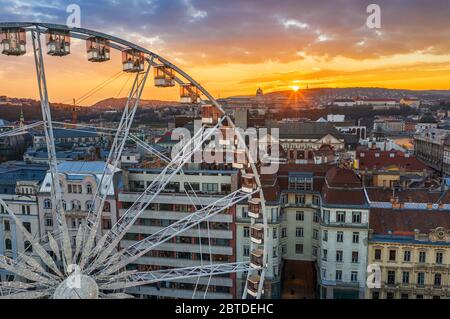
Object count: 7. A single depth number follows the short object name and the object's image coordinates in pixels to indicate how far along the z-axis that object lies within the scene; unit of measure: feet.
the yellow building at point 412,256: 137.28
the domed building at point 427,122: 544.46
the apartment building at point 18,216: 165.89
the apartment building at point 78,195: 160.97
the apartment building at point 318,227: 144.15
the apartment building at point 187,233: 155.43
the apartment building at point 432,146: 351.99
